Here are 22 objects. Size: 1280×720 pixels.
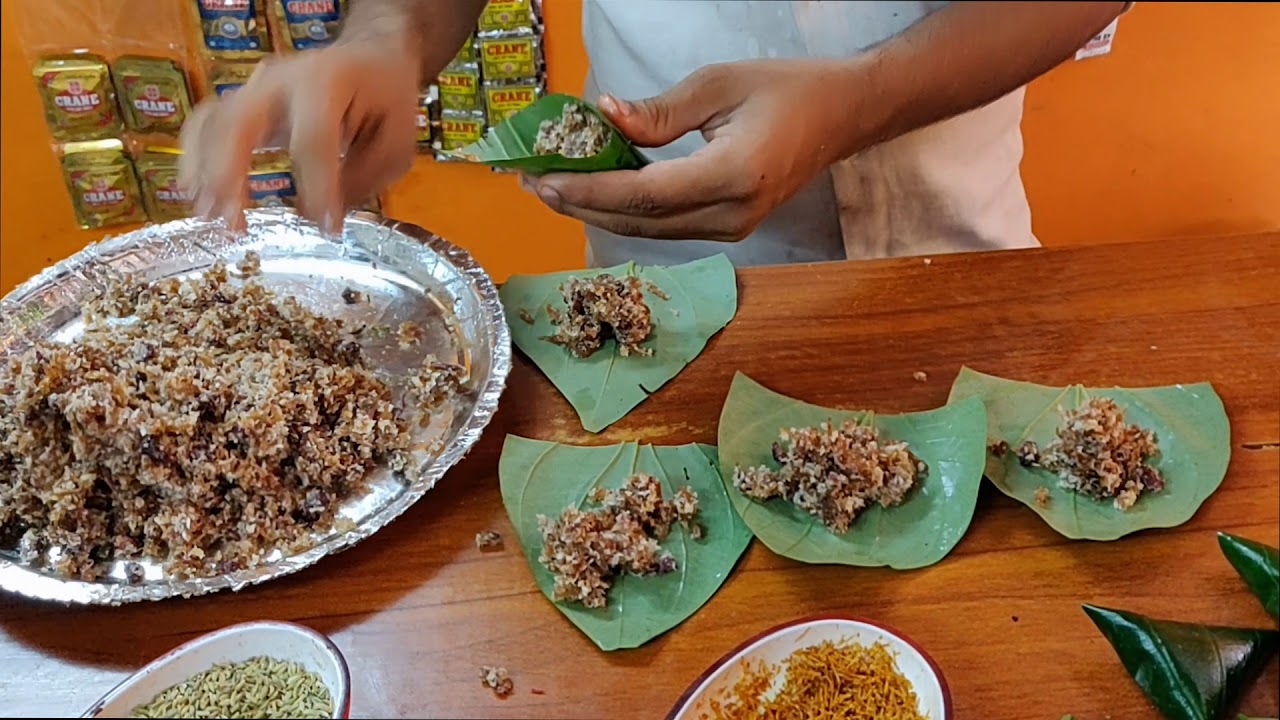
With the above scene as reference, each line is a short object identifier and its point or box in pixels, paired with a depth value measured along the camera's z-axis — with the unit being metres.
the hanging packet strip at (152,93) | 1.98
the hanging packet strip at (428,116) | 1.40
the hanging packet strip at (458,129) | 1.47
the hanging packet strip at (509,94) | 1.43
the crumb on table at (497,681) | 0.85
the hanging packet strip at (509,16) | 1.30
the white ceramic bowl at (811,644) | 0.80
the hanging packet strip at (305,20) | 1.50
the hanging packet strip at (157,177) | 2.10
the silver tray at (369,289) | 1.08
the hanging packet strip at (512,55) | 1.35
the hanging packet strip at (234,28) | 1.85
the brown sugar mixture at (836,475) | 0.97
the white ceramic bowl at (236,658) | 0.74
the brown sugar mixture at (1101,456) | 0.97
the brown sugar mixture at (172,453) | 0.95
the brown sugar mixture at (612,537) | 0.91
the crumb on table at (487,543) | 0.98
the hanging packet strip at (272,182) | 1.20
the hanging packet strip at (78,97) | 2.00
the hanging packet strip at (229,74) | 1.79
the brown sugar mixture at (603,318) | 1.16
